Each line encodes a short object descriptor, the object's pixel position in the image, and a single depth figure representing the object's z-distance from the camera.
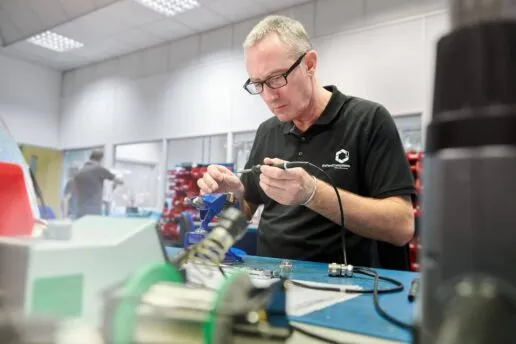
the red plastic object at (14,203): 0.57
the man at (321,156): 1.16
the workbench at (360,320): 0.42
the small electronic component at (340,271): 0.87
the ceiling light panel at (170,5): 4.45
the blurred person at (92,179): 4.17
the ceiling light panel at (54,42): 5.50
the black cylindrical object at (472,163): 0.23
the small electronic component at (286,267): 0.87
